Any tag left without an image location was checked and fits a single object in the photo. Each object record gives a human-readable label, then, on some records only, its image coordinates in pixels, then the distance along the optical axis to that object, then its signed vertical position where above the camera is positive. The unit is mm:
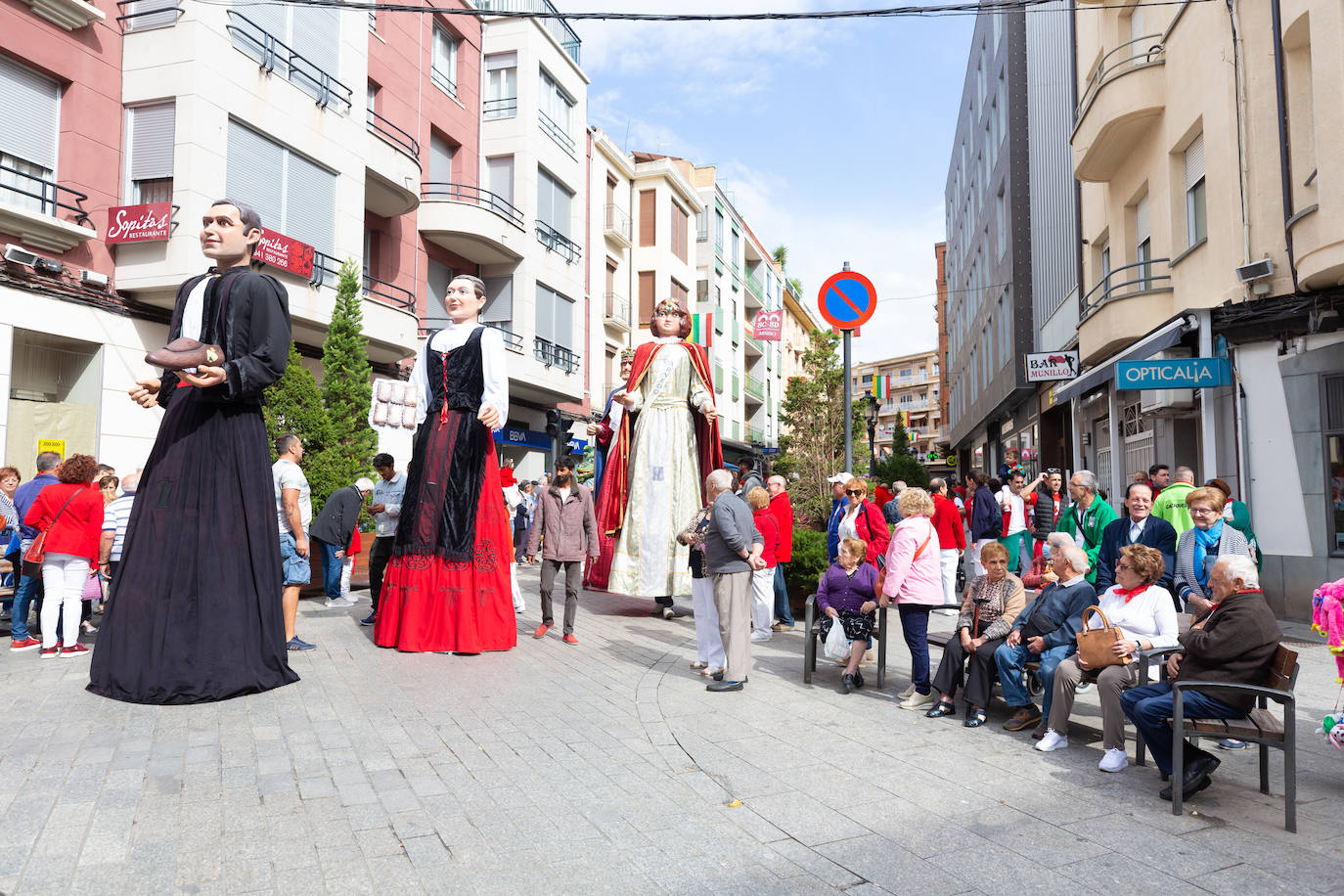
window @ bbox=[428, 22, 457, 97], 22969 +11505
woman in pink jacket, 6473 -545
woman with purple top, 6961 -720
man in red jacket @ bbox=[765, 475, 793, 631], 10094 -535
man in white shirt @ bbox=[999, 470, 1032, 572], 11953 -251
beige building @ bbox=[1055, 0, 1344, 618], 10664 +3241
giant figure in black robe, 5273 -226
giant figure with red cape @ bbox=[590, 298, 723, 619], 9781 +450
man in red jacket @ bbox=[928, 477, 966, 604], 11148 -307
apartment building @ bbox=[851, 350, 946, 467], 94938 +12345
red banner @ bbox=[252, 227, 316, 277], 15320 +4403
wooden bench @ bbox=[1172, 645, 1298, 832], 4137 -1053
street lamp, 21017 +2181
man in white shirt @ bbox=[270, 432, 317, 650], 7152 -130
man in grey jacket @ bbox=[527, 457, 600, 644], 8773 -231
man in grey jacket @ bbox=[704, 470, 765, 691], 6504 -455
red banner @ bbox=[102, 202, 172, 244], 13680 +4281
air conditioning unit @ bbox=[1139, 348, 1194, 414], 13117 +1606
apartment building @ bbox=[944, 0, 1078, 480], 21391 +8337
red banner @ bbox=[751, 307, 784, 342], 23516 +5110
